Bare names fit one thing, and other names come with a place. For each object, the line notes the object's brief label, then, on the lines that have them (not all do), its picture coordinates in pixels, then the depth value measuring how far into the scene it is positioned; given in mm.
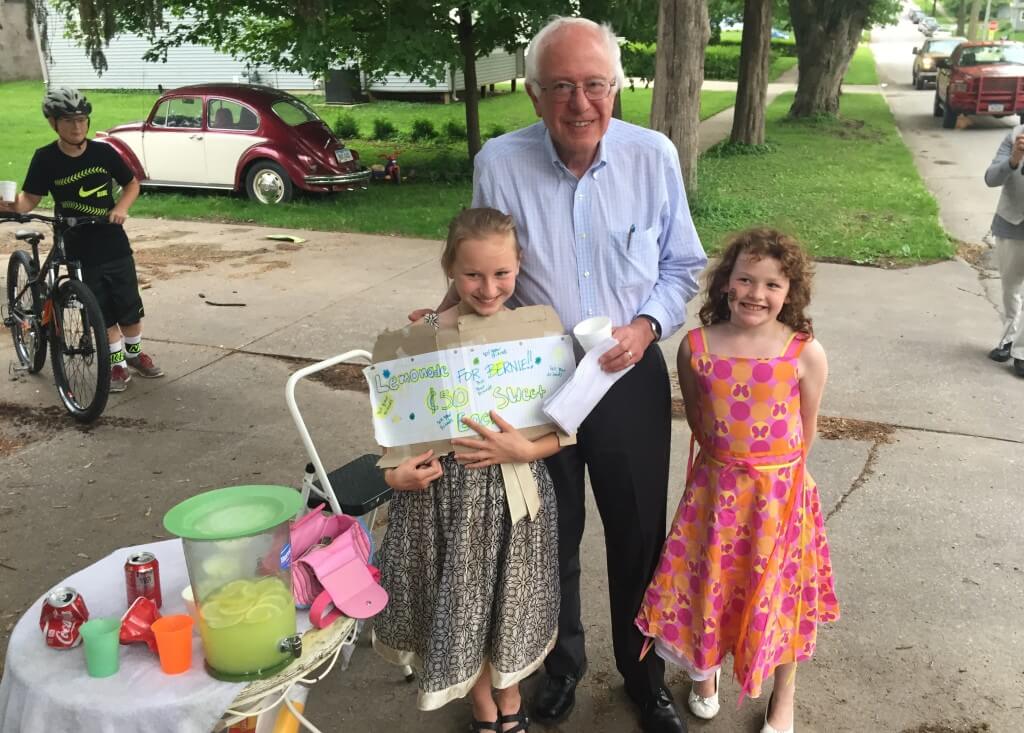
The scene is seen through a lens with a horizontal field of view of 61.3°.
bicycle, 4992
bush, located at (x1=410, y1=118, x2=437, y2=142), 17469
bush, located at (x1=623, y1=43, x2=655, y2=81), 12641
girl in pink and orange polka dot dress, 2432
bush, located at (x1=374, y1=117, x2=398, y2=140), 18078
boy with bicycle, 5047
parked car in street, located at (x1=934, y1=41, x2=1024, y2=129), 18266
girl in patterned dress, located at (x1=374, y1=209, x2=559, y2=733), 2225
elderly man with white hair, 2260
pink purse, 2025
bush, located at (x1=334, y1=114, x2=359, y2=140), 18438
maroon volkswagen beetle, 11594
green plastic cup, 1792
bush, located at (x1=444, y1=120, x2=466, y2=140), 17375
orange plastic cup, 1805
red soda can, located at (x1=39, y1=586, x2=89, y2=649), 1886
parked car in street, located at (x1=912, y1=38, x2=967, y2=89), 27864
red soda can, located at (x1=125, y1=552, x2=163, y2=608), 2012
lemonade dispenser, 1800
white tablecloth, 1725
